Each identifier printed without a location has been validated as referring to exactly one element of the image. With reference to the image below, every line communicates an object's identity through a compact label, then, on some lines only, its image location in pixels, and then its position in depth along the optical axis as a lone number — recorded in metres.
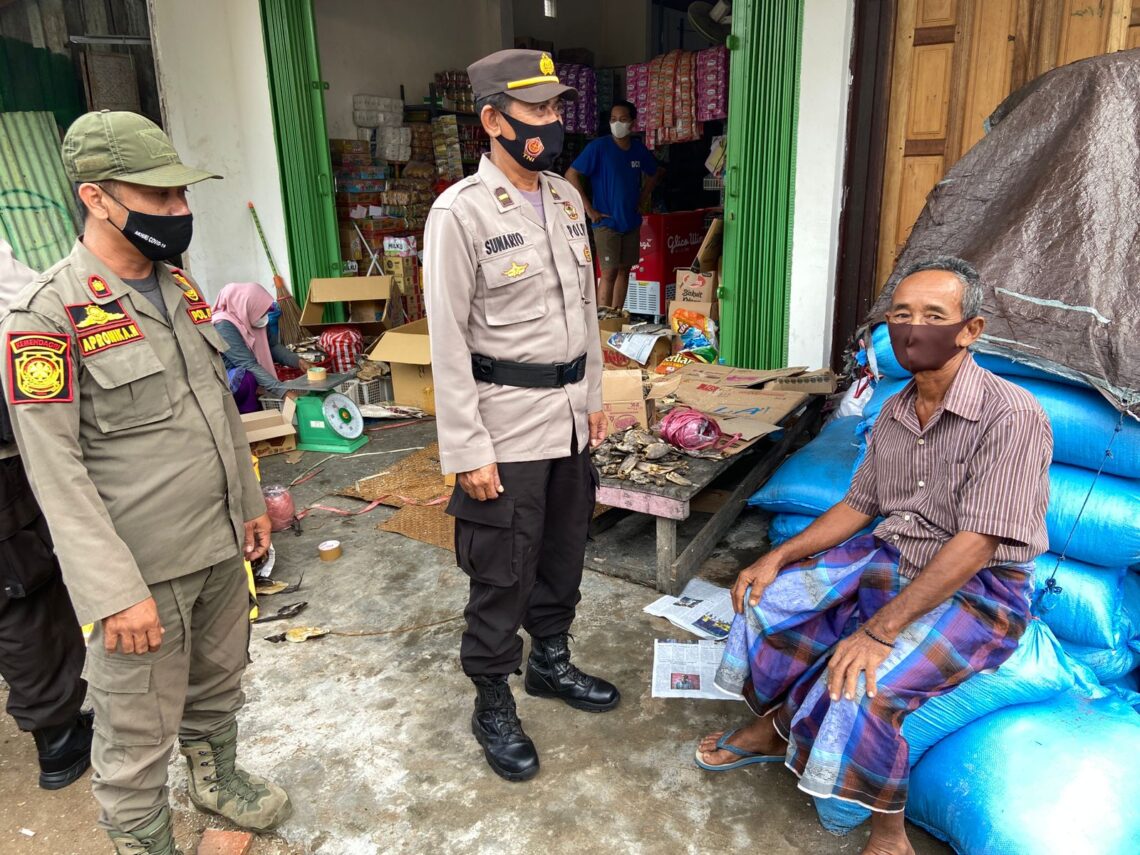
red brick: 2.14
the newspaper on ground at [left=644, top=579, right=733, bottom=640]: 3.12
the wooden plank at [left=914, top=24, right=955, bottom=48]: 4.43
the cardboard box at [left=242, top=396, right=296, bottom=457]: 5.19
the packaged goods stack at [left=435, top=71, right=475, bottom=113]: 8.89
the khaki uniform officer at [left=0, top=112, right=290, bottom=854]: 1.66
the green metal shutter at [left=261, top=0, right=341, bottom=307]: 6.51
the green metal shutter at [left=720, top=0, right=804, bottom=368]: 4.76
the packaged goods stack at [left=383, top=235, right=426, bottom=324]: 8.04
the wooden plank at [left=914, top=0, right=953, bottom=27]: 4.41
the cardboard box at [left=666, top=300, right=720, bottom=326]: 5.88
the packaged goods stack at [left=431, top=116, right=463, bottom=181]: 8.58
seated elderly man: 1.91
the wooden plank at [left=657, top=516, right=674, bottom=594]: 3.40
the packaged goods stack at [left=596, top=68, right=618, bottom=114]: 10.05
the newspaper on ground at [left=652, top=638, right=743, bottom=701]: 2.75
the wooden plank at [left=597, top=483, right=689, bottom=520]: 3.31
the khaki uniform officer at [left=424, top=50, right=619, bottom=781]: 2.21
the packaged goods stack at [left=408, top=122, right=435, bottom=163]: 8.58
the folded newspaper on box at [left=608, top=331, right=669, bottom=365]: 5.91
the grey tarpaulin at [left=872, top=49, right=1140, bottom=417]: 2.43
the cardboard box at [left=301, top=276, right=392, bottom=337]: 6.80
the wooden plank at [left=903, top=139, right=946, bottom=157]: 4.58
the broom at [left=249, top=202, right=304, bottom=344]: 6.93
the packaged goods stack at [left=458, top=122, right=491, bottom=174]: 9.00
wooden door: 4.09
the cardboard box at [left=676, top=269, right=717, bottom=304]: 5.91
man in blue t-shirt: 7.39
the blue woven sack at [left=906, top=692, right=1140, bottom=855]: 1.87
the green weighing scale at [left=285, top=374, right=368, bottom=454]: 5.39
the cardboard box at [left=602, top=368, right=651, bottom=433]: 4.03
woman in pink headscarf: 5.32
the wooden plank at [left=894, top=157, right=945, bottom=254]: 4.64
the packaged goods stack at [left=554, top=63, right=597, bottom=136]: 8.61
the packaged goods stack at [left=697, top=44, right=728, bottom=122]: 6.17
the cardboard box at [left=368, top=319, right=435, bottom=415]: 5.72
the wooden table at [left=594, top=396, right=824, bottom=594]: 3.34
